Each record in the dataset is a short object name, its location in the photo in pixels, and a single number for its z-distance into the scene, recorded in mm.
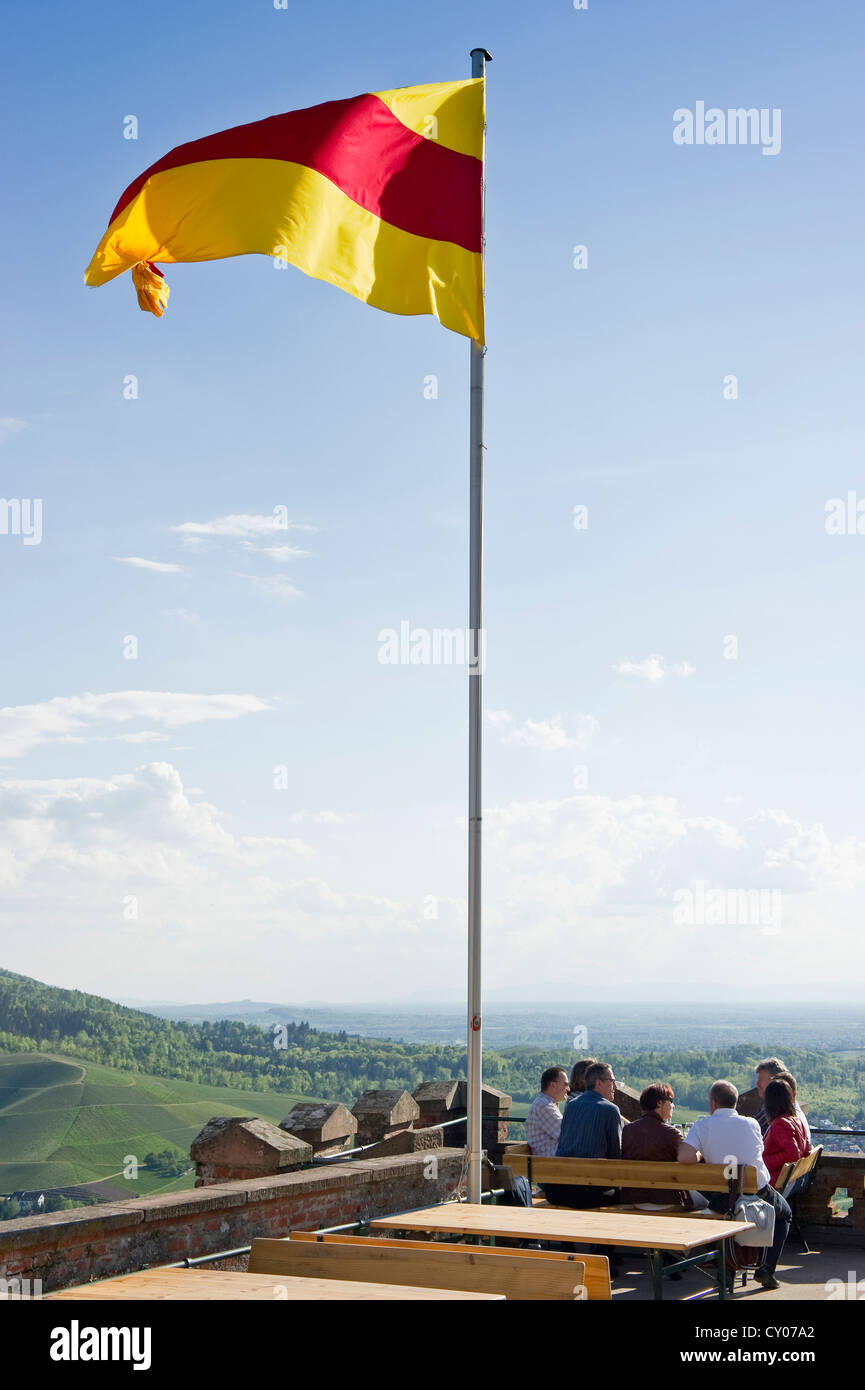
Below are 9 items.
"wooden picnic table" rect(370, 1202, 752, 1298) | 7613
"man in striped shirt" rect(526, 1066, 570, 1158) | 11016
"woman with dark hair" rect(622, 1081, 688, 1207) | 9961
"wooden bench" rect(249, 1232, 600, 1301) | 6117
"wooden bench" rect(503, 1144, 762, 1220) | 9641
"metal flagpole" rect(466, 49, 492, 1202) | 9422
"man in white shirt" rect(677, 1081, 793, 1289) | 10008
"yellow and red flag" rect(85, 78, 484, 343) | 9492
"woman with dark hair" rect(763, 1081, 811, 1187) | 10891
